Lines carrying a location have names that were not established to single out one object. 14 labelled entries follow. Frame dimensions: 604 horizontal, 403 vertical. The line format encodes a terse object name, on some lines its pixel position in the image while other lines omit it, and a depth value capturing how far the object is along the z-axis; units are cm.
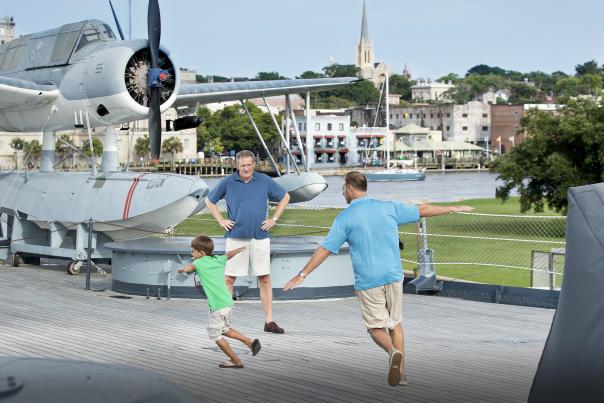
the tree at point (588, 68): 15686
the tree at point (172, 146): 15962
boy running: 909
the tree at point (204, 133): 17138
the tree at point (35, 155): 13816
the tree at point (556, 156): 3834
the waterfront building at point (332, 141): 19012
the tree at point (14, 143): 11247
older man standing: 1104
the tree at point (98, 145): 14260
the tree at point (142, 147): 12553
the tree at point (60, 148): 12445
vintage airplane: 1769
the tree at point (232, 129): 17216
